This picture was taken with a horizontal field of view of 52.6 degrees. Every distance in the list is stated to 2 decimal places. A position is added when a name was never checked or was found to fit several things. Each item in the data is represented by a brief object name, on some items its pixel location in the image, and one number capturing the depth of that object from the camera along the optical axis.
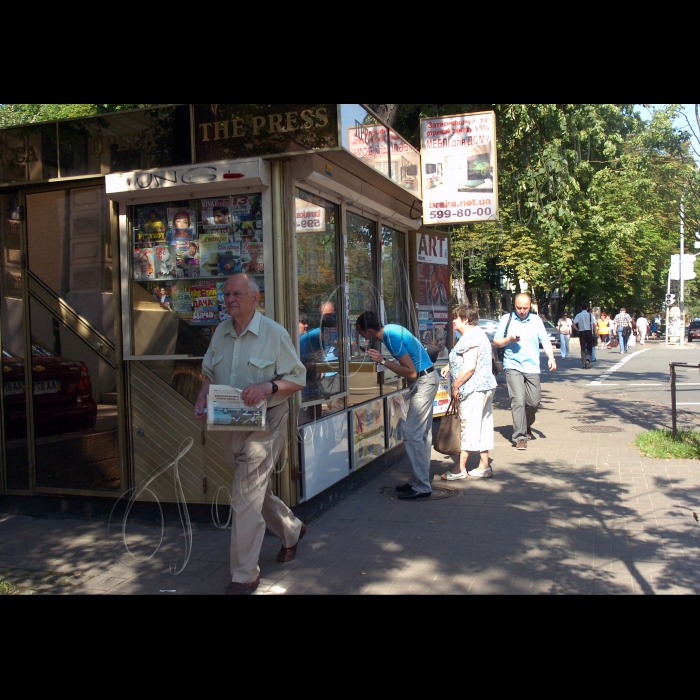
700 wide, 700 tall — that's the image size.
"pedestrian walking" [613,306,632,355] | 29.19
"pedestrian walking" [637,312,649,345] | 39.28
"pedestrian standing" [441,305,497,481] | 7.09
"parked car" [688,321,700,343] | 44.48
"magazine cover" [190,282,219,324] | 5.55
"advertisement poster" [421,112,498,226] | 8.05
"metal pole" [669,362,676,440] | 8.53
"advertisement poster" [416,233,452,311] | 9.04
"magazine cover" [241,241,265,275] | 5.45
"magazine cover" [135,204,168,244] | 5.64
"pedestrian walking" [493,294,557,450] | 8.49
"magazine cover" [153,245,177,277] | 5.64
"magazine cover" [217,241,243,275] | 5.51
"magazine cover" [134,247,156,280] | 5.68
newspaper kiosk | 5.23
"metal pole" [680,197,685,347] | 34.28
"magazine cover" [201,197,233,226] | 5.49
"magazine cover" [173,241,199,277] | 5.60
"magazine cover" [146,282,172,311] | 5.68
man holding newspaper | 4.23
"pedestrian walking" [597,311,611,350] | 31.78
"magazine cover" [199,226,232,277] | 5.52
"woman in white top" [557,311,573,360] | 24.80
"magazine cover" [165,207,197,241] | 5.60
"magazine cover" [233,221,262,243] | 5.45
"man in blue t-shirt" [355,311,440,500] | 6.09
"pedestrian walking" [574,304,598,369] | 20.17
